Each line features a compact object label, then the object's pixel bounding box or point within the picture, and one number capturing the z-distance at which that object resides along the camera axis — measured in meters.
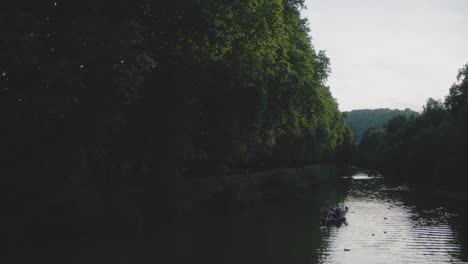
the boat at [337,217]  35.28
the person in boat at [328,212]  35.96
